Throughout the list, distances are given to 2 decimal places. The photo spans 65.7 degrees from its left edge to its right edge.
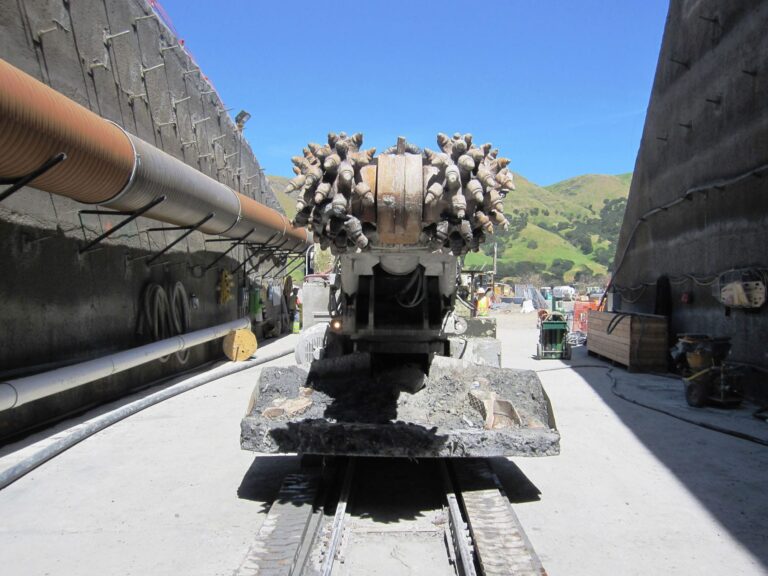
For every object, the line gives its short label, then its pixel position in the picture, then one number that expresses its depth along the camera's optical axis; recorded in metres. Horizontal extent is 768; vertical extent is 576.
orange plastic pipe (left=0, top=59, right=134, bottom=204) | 5.65
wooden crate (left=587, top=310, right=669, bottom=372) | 14.20
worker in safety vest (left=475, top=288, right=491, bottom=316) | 25.16
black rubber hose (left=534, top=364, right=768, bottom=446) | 8.12
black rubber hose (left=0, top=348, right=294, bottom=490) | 6.35
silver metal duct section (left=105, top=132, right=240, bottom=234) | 8.20
